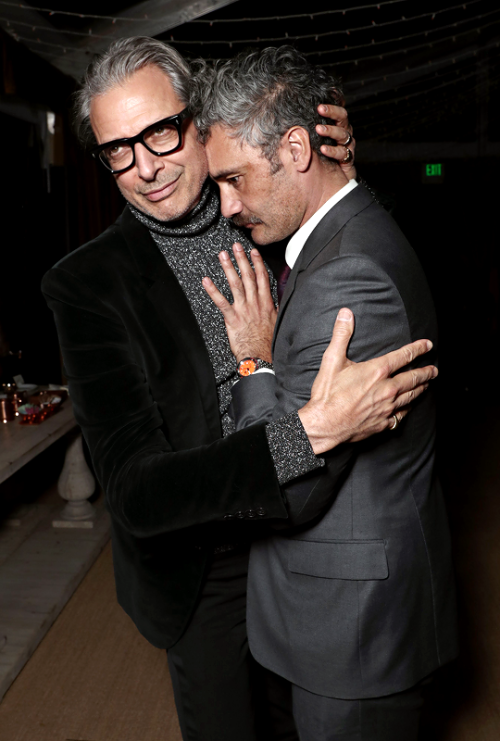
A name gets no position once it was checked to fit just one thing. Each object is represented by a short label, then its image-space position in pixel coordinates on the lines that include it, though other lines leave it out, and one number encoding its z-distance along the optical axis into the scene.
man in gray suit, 1.21
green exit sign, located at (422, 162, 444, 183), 7.45
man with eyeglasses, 1.18
